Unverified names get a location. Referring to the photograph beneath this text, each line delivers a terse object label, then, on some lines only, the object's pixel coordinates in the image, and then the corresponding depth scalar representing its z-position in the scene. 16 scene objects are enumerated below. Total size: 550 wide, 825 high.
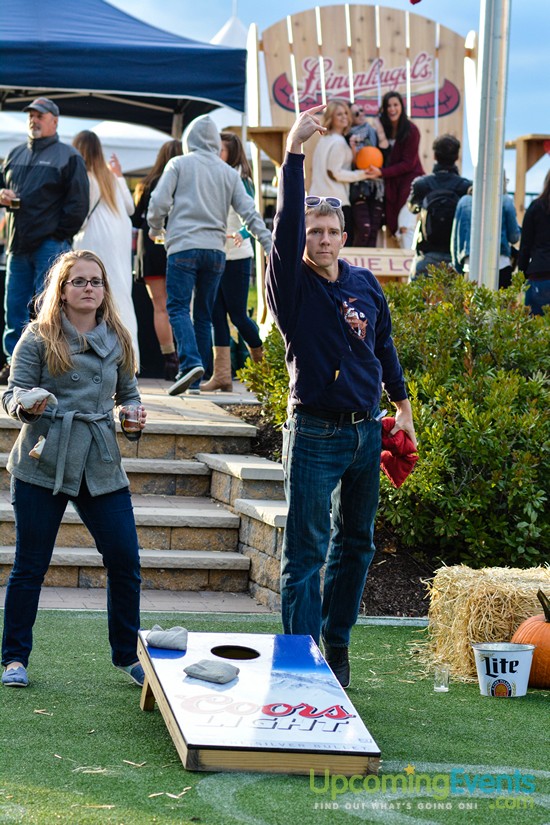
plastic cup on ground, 9.88
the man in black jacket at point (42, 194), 17.37
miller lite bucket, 9.76
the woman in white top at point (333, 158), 23.25
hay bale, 10.52
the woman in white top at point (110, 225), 18.94
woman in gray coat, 9.18
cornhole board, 7.25
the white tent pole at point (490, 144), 16.90
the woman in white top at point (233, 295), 18.95
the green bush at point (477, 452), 12.83
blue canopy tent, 20.83
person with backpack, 20.69
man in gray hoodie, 17.26
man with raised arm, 8.86
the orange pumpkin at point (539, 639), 10.06
